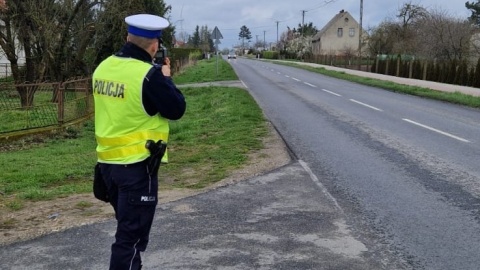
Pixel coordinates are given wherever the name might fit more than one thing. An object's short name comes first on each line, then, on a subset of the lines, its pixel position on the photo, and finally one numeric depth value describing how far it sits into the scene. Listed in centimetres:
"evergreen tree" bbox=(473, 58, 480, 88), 3010
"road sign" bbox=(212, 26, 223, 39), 3351
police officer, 304
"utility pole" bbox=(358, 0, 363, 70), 5223
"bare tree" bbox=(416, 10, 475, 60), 4675
